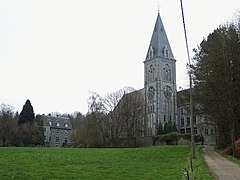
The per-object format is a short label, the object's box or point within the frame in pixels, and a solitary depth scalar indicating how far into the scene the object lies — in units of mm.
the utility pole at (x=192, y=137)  29438
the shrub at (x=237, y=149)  32069
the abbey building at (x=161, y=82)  116919
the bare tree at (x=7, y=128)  86750
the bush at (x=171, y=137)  67188
